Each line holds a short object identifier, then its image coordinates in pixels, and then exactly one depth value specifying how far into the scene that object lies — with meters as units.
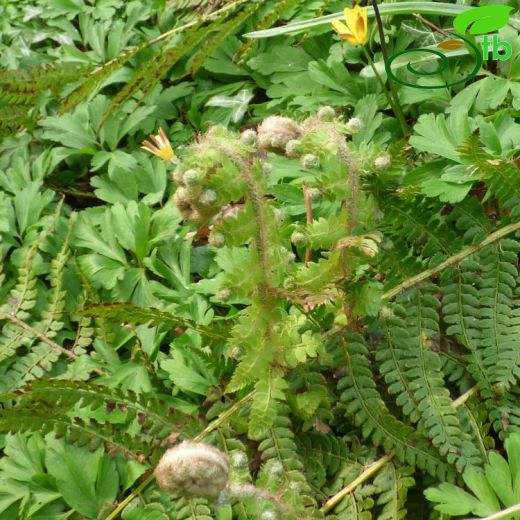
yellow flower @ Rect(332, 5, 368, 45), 0.85
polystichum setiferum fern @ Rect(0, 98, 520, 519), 0.73
